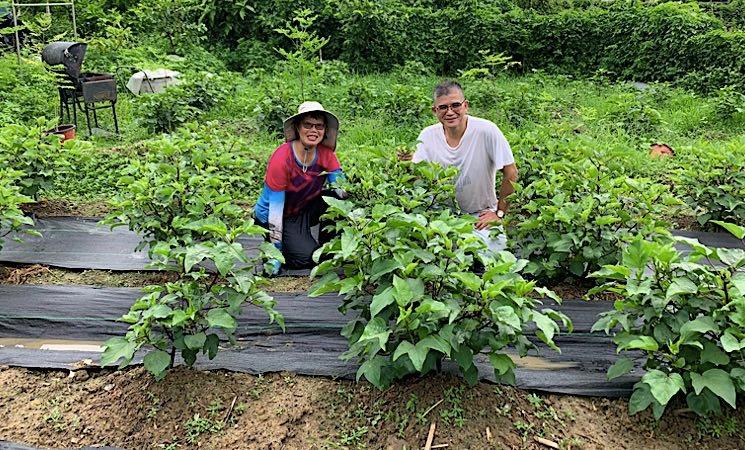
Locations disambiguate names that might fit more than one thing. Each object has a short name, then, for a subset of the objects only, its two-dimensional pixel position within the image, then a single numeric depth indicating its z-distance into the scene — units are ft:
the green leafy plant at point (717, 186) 15.06
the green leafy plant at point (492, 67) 29.25
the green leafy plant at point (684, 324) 7.85
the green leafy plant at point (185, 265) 8.71
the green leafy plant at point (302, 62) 26.02
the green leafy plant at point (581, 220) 11.45
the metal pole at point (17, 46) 26.61
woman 13.65
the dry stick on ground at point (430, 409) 8.48
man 13.33
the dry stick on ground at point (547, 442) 8.29
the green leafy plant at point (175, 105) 23.24
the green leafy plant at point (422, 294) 7.86
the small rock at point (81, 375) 9.84
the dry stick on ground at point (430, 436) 8.12
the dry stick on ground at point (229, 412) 8.95
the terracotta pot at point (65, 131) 20.53
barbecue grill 23.68
